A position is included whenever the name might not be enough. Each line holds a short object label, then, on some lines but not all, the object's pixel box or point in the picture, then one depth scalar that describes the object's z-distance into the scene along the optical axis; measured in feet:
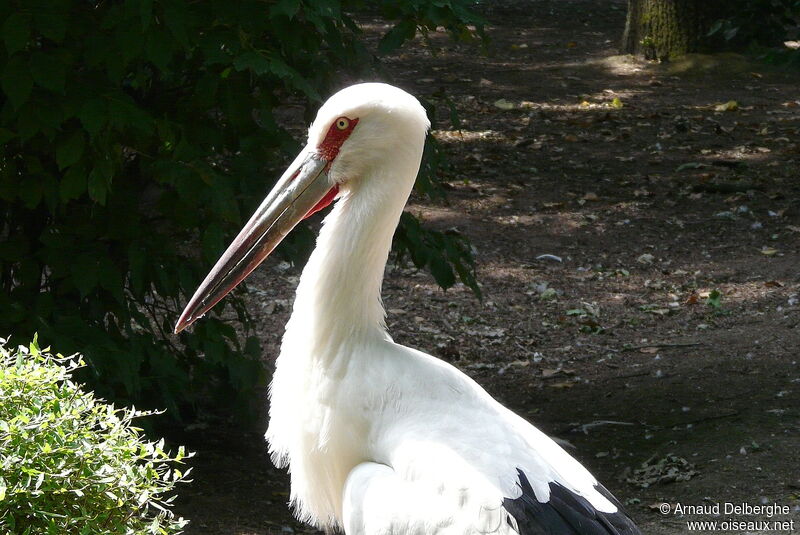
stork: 18.99
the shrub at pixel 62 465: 14.02
